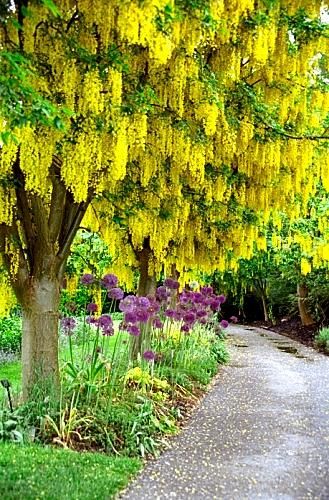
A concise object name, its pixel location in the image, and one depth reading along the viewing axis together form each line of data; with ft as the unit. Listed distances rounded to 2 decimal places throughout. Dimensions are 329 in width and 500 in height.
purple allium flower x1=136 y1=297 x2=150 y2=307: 21.27
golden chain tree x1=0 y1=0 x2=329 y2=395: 13.94
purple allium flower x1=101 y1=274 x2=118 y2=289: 20.53
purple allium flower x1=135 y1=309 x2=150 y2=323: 20.51
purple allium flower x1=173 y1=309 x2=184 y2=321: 27.35
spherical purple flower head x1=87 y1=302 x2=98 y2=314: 20.82
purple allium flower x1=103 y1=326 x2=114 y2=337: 20.11
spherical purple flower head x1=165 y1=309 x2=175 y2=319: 26.59
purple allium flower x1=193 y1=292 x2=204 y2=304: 29.91
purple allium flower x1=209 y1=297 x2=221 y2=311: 30.86
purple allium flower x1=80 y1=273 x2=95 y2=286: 20.48
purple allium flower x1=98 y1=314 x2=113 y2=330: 20.03
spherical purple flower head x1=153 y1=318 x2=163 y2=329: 23.79
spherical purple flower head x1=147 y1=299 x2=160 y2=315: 22.61
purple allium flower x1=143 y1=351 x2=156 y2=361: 21.67
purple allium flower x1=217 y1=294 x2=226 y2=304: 31.78
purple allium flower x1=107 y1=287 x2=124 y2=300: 20.34
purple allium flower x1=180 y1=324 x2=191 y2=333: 26.84
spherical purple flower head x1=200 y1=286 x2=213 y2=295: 33.60
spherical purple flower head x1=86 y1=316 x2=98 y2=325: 20.49
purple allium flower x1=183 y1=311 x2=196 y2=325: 27.04
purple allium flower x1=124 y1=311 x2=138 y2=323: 20.22
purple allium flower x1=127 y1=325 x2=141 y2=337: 20.19
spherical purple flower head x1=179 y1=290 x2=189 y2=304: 30.17
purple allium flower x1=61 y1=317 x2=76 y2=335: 20.80
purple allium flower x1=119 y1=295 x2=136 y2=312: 21.27
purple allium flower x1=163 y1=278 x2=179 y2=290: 27.13
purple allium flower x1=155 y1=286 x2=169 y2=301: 26.24
